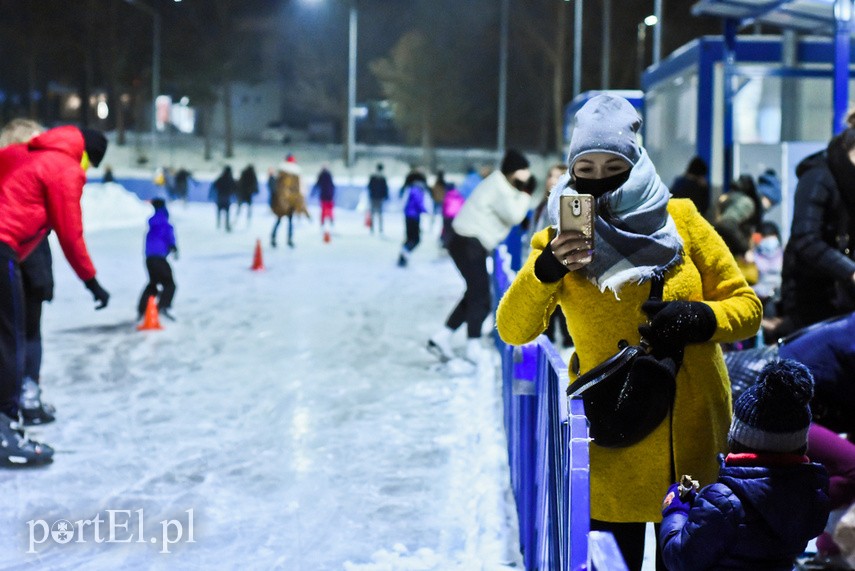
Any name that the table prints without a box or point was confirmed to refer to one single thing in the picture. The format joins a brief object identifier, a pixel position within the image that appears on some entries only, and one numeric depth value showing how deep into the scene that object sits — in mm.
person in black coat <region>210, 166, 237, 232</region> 28094
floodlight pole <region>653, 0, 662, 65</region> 26516
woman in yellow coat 2877
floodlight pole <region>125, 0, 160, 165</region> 45938
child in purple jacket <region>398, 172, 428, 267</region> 18547
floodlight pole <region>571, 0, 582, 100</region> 34250
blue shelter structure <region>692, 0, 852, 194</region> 9352
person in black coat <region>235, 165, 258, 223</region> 29000
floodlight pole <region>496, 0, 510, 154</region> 41312
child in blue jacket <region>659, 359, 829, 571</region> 2510
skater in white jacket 8641
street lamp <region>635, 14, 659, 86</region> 47281
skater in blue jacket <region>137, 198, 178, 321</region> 11070
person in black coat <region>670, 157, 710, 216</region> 10242
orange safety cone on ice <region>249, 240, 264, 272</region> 17172
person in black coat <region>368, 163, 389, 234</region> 27641
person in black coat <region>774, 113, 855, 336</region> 4566
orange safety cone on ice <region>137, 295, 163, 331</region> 10906
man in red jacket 5906
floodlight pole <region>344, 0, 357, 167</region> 39000
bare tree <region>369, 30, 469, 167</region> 59656
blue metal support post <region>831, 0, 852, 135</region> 9273
